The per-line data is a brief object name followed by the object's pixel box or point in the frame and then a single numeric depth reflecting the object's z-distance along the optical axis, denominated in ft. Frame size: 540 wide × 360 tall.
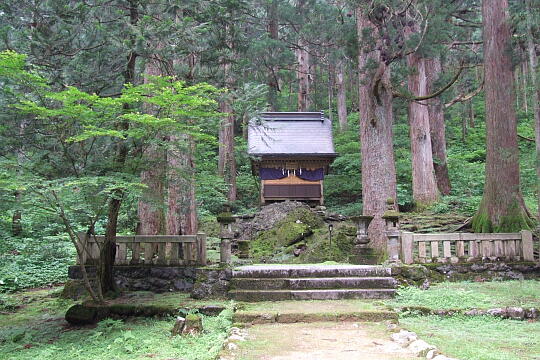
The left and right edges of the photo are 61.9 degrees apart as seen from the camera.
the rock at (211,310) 23.57
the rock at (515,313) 21.17
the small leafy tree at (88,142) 19.98
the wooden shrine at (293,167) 63.00
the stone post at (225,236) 27.76
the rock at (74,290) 30.17
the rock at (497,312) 21.26
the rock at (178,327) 19.53
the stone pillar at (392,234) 28.68
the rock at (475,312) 21.33
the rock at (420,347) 14.66
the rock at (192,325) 19.33
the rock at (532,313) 21.15
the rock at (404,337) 16.53
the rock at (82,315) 23.76
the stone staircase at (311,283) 25.07
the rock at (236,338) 17.12
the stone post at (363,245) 32.78
